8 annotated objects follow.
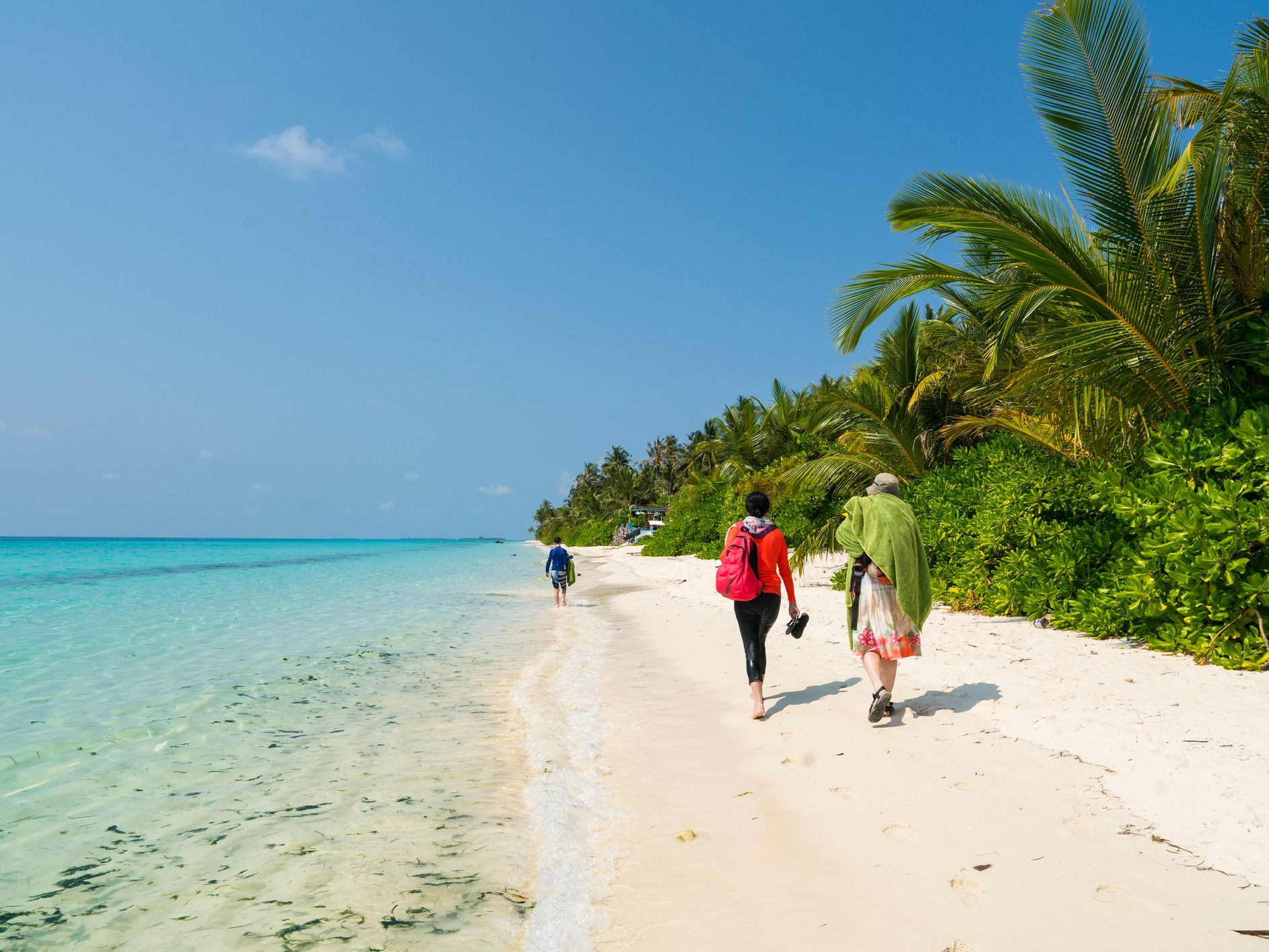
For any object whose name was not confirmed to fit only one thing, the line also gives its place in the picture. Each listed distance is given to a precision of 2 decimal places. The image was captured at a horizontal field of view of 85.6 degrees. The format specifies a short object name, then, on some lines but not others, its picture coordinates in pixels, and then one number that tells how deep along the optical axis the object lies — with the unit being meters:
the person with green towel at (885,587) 5.01
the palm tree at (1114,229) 6.29
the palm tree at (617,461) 81.50
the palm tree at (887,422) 13.77
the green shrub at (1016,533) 8.27
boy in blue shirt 16.16
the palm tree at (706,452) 33.50
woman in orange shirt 5.43
